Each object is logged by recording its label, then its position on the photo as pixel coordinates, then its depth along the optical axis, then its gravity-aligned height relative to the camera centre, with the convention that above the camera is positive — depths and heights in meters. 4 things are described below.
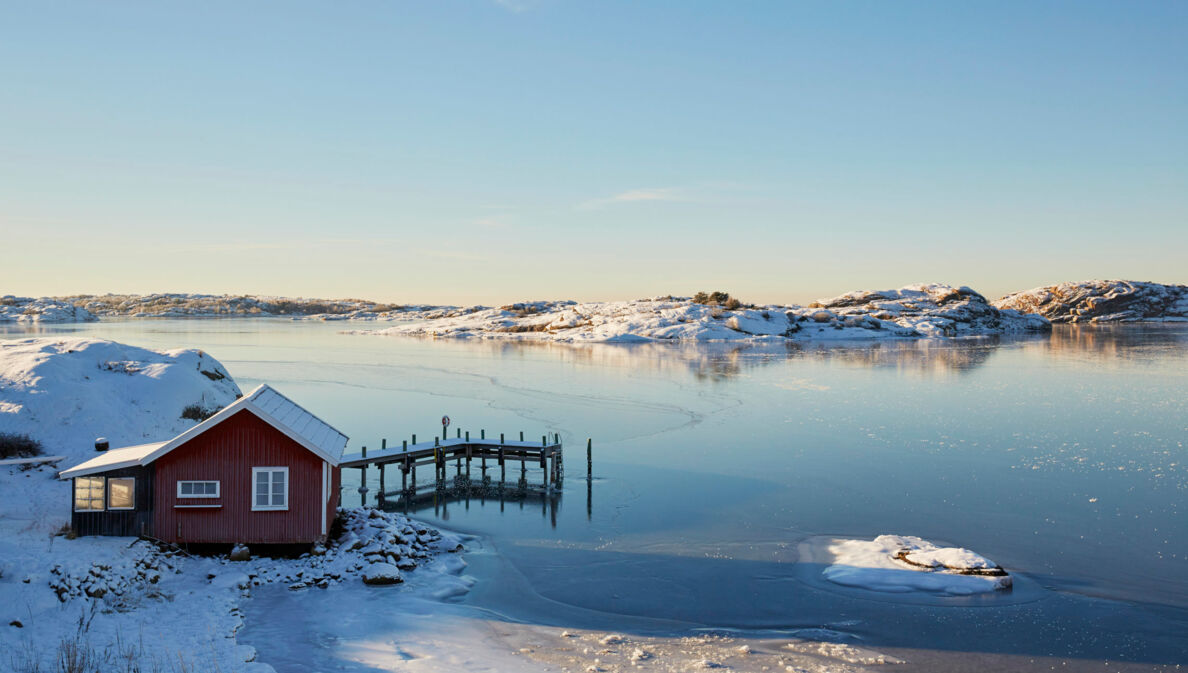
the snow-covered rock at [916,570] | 18.86 -6.26
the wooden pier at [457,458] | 30.17 -5.69
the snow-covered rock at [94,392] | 28.00 -3.14
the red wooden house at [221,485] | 19.48 -4.31
